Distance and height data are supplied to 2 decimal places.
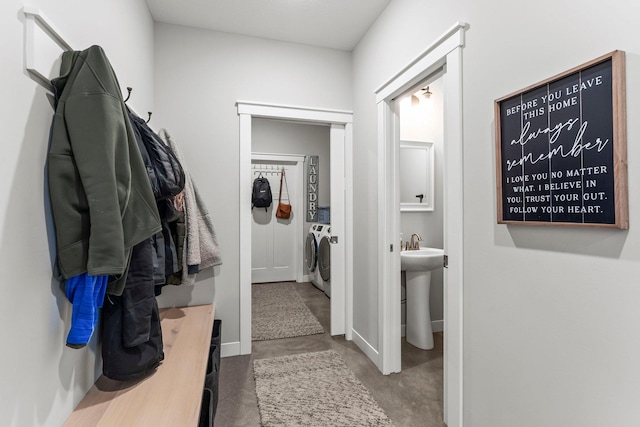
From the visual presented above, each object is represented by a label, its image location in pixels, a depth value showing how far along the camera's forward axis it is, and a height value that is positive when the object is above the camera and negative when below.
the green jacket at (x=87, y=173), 0.92 +0.13
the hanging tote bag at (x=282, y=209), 4.97 +0.11
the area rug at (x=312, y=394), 1.75 -1.15
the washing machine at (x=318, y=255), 4.04 -0.56
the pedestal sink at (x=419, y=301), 2.64 -0.74
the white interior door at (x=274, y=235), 4.94 -0.31
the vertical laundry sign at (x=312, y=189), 4.93 +0.43
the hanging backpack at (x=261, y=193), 4.79 +0.35
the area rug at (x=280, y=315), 2.99 -1.11
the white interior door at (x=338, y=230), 2.86 -0.13
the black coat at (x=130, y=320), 1.16 -0.39
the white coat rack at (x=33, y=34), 0.86 +0.51
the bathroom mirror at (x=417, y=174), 3.08 +0.42
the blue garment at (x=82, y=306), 0.96 -0.29
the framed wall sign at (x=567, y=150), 0.92 +0.23
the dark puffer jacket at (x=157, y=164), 1.39 +0.25
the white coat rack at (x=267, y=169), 4.90 +0.75
